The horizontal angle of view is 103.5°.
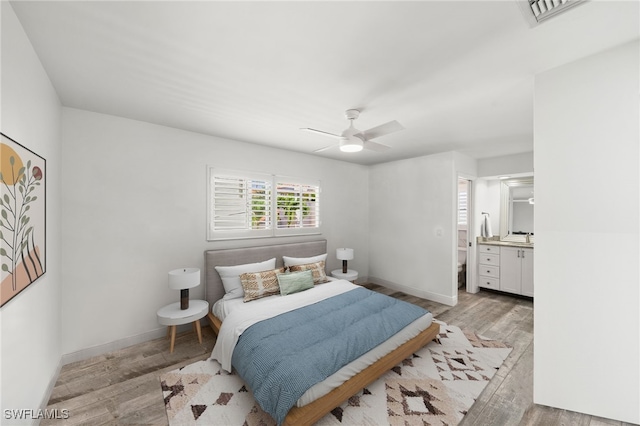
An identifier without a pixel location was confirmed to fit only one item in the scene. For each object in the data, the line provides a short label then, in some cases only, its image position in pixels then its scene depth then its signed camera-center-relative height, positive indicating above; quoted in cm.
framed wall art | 135 -4
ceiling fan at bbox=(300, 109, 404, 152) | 245 +80
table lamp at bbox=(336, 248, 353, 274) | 462 -78
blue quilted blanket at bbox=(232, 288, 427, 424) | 180 -114
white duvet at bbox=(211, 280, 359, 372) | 245 -109
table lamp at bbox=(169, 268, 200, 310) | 283 -80
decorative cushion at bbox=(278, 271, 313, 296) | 334 -94
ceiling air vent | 129 +109
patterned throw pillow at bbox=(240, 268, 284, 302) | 319 -94
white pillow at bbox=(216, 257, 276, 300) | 328 -89
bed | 177 -132
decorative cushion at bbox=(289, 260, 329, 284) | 379 -87
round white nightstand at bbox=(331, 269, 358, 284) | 448 -112
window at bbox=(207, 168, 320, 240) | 363 +11
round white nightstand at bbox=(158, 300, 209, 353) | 274 -115
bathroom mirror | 497 +11
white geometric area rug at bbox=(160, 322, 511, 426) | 193 -157
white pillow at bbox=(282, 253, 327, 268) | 396 -77
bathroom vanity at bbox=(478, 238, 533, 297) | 446 -97
